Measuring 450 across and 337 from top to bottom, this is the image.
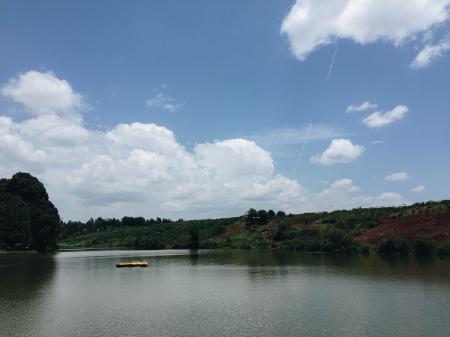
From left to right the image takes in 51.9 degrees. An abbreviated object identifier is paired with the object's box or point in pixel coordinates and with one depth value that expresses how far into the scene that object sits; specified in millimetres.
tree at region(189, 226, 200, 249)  151625
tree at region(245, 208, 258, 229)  157625
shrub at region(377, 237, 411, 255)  87112
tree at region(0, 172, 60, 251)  120875
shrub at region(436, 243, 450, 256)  81625
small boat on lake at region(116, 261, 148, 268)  75938
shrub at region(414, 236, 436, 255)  83688
